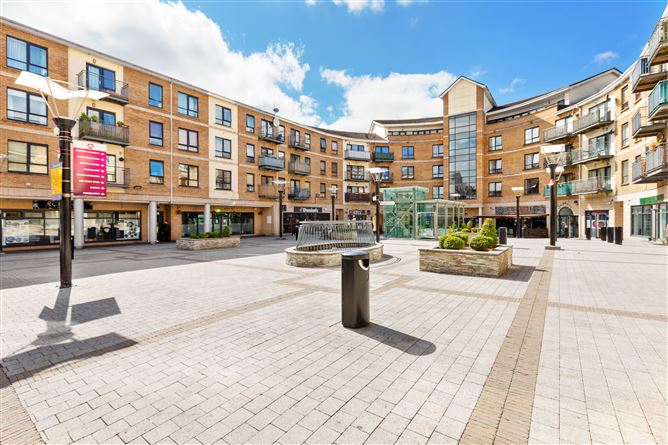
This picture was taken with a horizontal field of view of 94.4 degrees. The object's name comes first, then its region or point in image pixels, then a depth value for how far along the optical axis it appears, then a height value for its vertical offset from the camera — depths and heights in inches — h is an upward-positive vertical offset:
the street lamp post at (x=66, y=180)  319.8 +42.3
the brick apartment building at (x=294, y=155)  714.2 +231.4
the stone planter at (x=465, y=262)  369.7 -52.1
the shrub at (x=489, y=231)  405.8 -14.6
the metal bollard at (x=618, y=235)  791.1 -38.7
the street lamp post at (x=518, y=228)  1133.6 -30.4
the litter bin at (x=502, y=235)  747.1 -38.0
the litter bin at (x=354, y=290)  200.5 -45.9
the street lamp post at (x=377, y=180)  753.6 +98.5
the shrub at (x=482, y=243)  383.9 -28.7
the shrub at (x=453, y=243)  397.1 -29.6
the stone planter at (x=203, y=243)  706.8 -55.5
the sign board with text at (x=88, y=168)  335.6 +57.2
